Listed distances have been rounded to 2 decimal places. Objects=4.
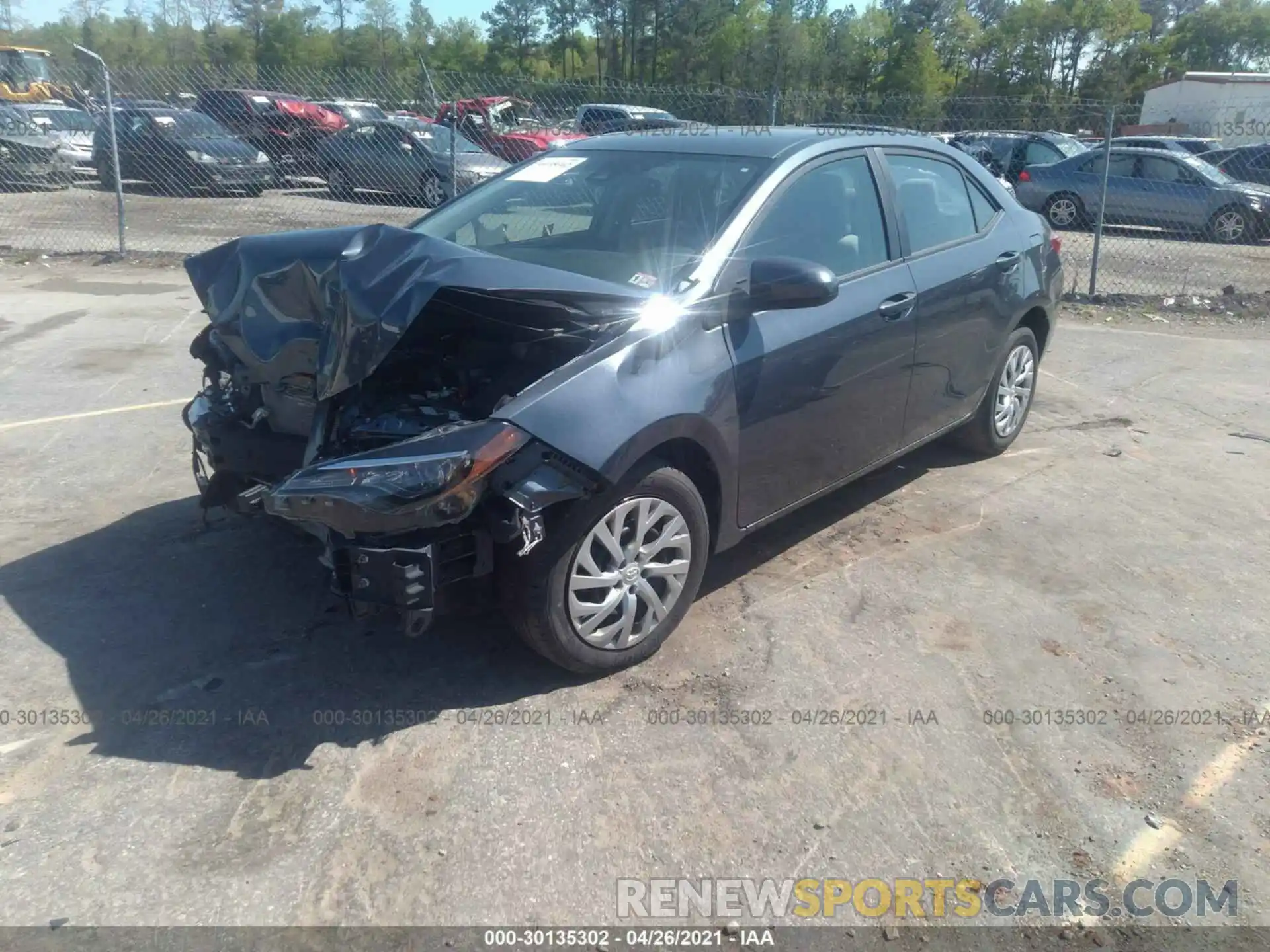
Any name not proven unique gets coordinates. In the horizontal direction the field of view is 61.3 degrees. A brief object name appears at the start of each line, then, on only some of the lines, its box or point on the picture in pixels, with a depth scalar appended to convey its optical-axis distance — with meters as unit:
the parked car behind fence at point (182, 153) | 16.55
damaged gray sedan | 3.28
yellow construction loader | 29.00
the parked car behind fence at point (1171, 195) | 16.72
